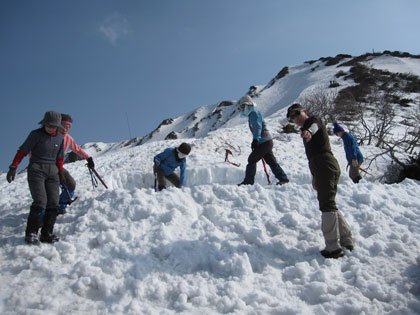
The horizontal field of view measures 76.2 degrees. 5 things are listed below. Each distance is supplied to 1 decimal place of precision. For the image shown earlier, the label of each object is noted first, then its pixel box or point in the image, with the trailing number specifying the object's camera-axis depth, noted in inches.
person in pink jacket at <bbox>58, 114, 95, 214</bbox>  181.5
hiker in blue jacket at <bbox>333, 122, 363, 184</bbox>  237.9
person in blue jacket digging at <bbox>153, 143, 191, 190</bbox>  231.0
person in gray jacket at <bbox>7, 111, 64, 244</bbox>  130.0
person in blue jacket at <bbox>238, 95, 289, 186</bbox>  226.2
